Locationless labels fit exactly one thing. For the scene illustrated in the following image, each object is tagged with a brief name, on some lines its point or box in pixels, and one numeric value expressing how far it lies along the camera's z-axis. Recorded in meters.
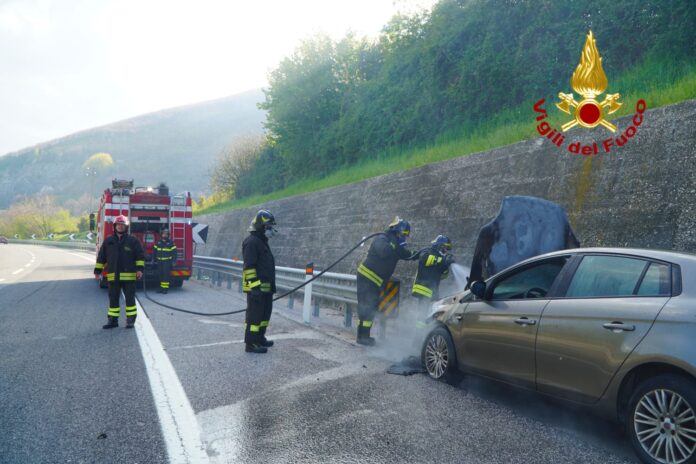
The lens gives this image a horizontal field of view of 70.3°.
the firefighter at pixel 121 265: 8.62
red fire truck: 14.55
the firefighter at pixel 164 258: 14.06
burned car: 3.14
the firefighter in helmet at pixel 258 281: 6.89
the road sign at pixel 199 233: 16.43
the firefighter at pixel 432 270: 7.42
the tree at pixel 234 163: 38.84
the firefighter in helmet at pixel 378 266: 7.80
